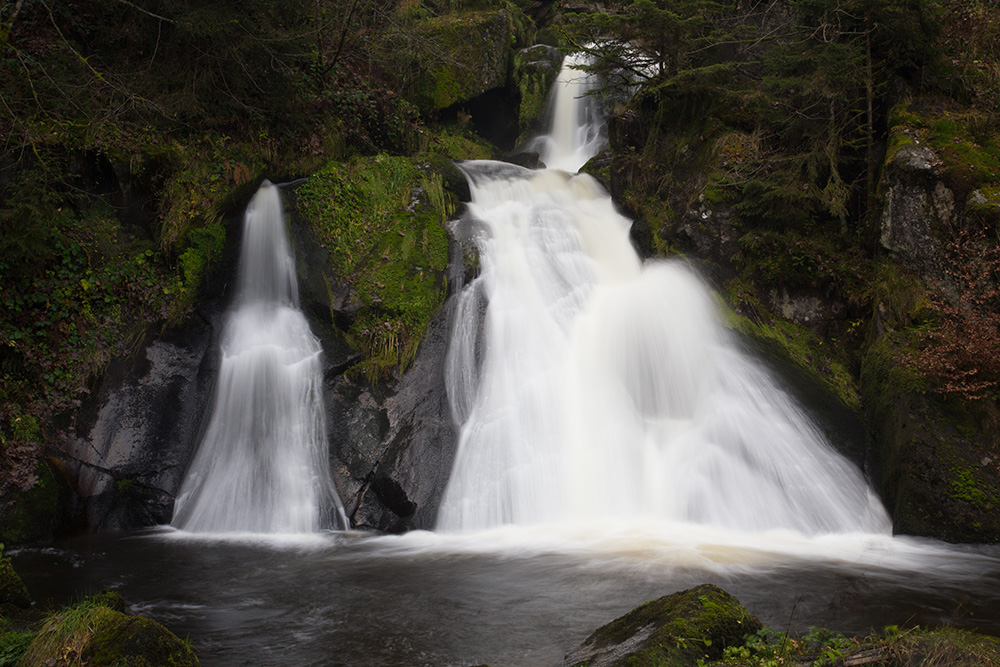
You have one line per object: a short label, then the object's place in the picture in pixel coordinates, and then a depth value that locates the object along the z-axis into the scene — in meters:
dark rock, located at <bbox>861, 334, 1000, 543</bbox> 6.68
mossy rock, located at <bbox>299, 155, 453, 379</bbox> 8.91
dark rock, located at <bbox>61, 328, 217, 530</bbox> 7.60
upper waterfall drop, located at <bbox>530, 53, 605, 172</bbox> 17.20
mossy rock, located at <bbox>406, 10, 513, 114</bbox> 15.10
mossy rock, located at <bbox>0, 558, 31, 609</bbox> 4.32
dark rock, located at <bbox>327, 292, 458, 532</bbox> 7.66
